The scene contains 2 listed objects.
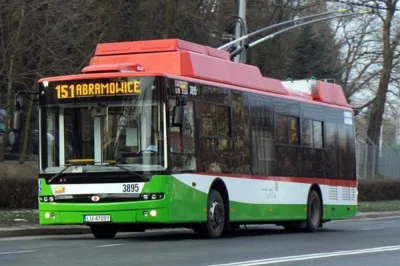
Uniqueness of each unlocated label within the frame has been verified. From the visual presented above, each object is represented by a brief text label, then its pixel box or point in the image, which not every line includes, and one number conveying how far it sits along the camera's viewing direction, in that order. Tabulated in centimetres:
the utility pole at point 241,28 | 3129
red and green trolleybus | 1720
